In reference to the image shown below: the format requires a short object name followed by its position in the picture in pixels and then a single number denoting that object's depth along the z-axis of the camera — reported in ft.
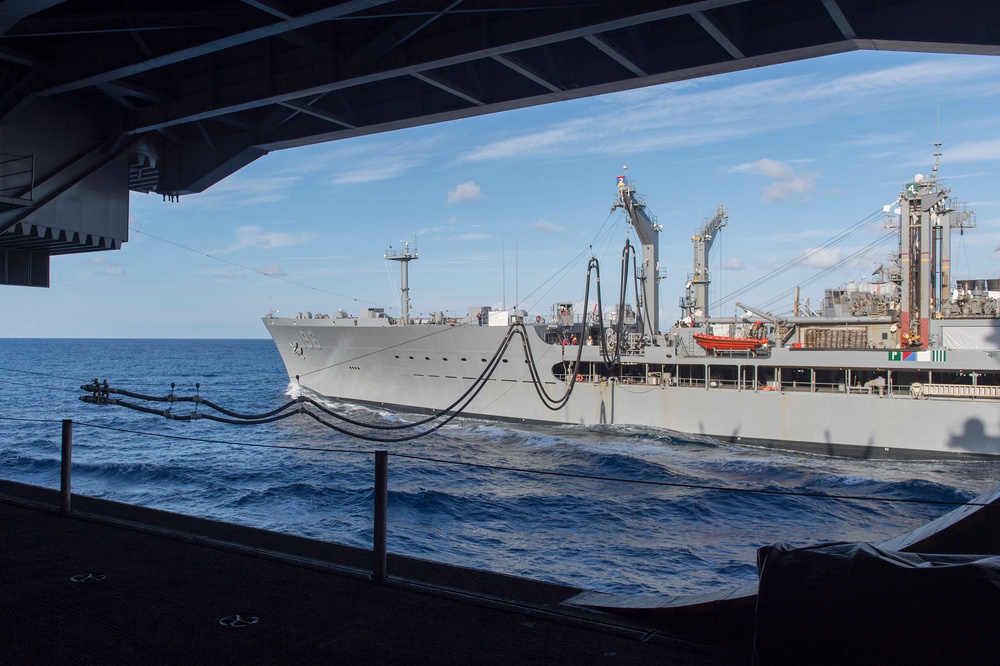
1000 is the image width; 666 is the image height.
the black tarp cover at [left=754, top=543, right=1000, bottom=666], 7.53
